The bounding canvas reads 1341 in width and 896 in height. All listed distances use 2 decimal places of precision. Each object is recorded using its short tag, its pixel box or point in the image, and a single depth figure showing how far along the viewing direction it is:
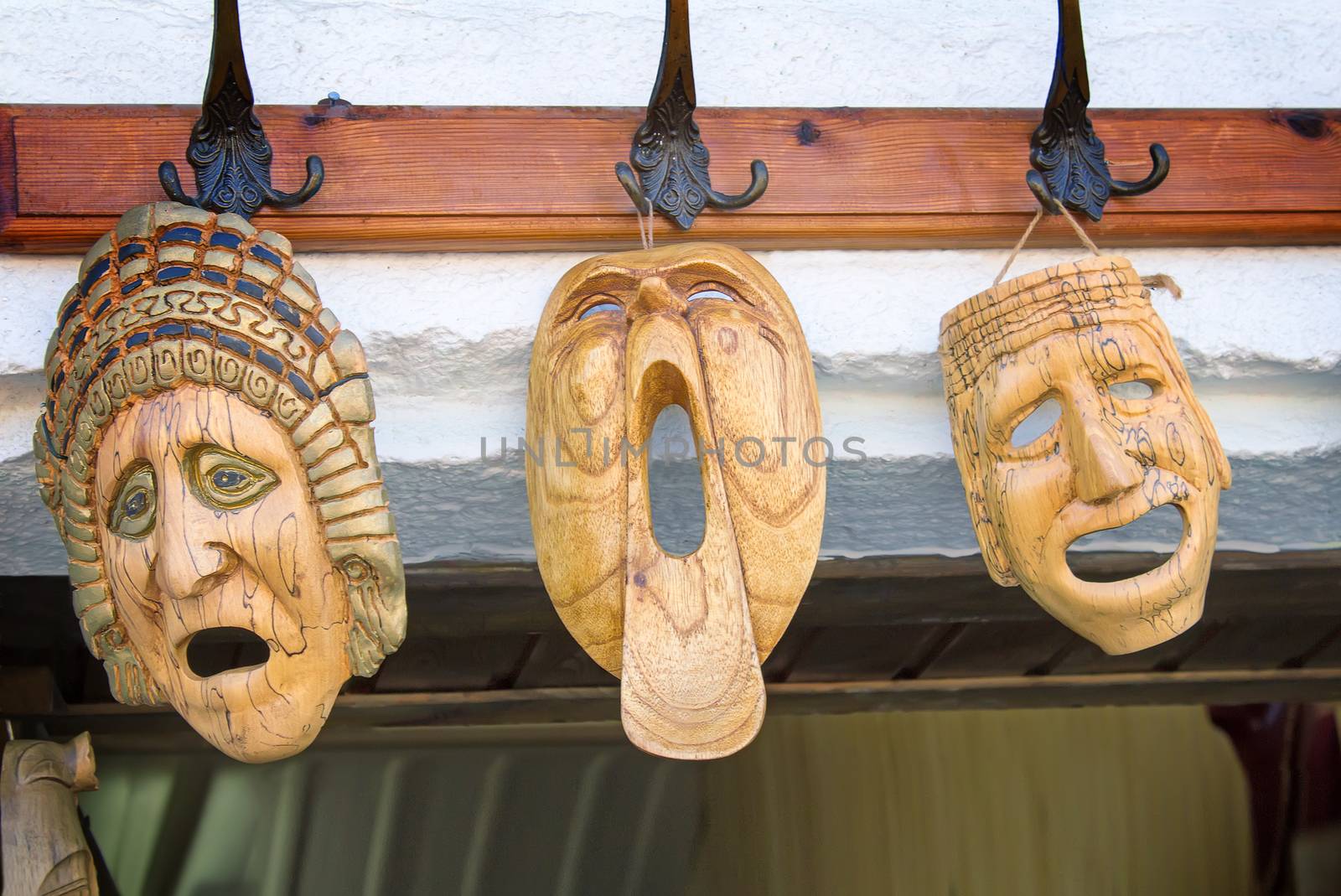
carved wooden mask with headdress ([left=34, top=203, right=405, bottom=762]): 2.57
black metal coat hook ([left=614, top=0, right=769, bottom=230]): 2.70
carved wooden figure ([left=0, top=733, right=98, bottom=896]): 2.83
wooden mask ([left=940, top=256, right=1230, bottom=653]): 2.64
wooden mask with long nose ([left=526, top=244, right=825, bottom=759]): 2.58
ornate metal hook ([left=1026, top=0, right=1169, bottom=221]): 2.74
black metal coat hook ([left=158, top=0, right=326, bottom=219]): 2.67
